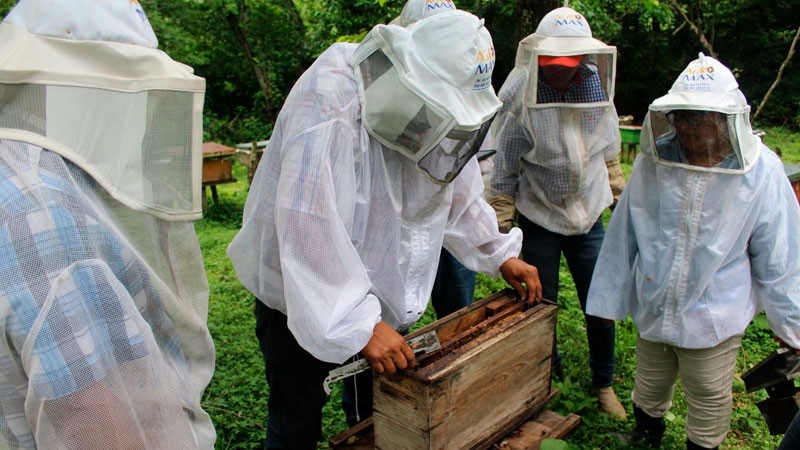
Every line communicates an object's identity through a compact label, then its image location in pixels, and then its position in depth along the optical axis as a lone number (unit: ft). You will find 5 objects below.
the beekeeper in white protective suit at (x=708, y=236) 8.00
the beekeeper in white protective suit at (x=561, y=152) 9.67
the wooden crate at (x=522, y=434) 6.29
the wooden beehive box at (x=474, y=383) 5.36
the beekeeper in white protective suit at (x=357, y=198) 5.33
